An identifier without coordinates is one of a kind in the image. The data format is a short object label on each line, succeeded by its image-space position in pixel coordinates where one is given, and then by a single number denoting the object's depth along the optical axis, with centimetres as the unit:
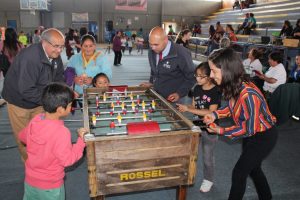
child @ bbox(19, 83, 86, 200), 177
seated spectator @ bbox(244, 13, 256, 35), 1333
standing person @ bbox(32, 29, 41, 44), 1375
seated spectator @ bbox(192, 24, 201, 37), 1791
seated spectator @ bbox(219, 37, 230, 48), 716
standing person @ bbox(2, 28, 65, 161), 251
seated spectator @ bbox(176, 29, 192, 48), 809
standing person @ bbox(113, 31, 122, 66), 1149
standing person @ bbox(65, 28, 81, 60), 1022
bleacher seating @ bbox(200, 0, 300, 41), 1254
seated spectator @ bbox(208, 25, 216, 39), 1234
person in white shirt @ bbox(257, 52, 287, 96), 496
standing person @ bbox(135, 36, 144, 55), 1818
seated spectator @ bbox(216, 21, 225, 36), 1129
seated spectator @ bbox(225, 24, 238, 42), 1012
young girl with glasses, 259
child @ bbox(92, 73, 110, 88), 358
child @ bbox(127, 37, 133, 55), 1726
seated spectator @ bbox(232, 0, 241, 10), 1823
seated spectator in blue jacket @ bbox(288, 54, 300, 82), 504
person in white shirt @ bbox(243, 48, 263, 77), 580
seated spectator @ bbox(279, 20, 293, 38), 947
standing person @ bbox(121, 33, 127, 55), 1686
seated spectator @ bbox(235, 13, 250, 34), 1354
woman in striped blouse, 200
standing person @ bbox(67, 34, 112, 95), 360
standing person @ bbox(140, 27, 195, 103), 314
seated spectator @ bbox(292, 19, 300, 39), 787
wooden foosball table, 181
